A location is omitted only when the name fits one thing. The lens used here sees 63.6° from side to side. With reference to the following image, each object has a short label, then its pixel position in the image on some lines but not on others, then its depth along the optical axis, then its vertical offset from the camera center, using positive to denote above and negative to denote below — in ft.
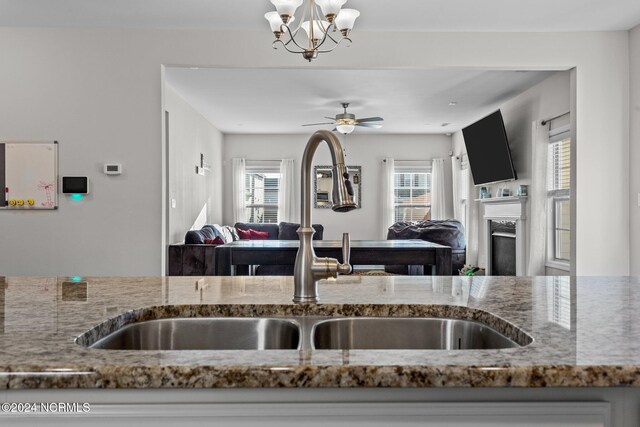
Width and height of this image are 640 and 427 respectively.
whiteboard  14.01 +1.00
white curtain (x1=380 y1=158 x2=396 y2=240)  31.01 +0.96
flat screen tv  21.33 +2.85
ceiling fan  21.71 +3.93
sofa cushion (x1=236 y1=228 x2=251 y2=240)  26.22 -1.08
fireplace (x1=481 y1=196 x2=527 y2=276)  20.31 -0.87
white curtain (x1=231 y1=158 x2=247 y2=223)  30.53 +1.39
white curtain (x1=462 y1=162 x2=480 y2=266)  26.61 -0.56
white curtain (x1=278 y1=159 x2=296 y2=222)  30.73 +1.22
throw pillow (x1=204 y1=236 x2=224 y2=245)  18.89 -1.08
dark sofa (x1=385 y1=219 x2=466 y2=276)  24.84 -1.09
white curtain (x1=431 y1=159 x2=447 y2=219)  30.89 +1.47
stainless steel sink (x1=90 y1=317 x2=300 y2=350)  3.65 -0.87
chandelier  9.87 +4.00
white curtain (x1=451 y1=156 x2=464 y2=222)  29.30 +1.51
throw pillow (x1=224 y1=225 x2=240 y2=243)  26.33 -1.02
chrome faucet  3.74 -0.35
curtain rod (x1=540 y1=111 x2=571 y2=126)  17.79 +3.43
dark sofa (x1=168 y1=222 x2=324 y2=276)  17.53 -1.59
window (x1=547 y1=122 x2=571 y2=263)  17.94 +0.77
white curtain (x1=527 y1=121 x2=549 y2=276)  18.47 +0.40
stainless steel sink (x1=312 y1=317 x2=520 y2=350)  3.67 -0.86
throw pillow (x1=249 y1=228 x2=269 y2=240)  26.71 -1.14
